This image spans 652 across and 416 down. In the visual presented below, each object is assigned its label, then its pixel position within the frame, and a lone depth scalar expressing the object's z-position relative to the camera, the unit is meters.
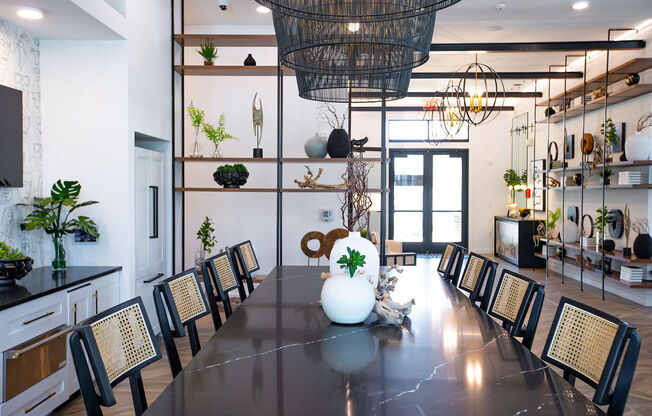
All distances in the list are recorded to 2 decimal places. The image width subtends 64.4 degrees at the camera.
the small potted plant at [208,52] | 4.86
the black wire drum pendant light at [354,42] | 1.88
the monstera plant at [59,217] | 3.50
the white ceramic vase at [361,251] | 2.41
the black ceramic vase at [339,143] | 4.75
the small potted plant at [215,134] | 4.69
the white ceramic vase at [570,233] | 7.75
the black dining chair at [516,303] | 2.04
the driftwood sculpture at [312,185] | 4.85
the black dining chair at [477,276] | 2.72
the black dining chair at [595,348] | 1.39
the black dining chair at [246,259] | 3.43
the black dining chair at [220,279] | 2.77
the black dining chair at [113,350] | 1.42
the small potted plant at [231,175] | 4.70
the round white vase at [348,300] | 2.07
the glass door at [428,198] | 11.41
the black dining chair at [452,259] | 3.38
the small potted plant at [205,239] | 5.06
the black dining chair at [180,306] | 2.03
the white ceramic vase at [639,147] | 5.93
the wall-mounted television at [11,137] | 3.23
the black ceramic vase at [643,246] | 5.98
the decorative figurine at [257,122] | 4.82
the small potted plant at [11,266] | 2.92
